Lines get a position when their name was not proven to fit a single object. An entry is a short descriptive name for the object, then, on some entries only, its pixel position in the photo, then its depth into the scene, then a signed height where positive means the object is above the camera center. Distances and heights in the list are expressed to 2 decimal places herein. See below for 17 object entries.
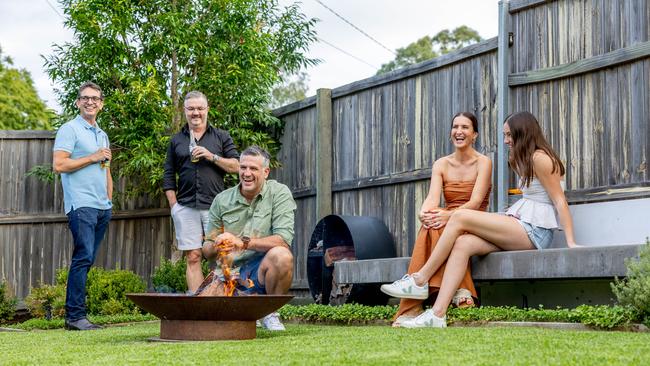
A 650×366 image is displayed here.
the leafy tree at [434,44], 33.84 +7.57
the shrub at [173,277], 8.90 -0.31
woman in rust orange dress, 5.53 +0.35
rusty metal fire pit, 4.49 -0.33
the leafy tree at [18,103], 26.41 +4.16
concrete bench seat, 4.97 -0.15
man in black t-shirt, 6.69 +0.51
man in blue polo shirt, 6.56 +0.42
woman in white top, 5.32 +0.15
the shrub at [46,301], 8.74 -0.55
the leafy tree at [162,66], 9.11 +1.82
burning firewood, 4.86 -0.19
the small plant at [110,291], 8.70 -0.44
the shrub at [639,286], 4.39 -0.18
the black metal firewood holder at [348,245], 7.38 +0.00
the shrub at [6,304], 9.55 -0.62
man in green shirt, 5.22 +0.12
